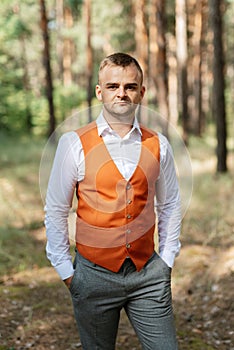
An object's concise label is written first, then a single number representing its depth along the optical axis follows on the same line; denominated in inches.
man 106.8
